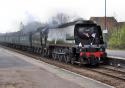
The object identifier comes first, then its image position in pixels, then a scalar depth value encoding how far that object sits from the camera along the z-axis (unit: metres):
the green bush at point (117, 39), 33.60
